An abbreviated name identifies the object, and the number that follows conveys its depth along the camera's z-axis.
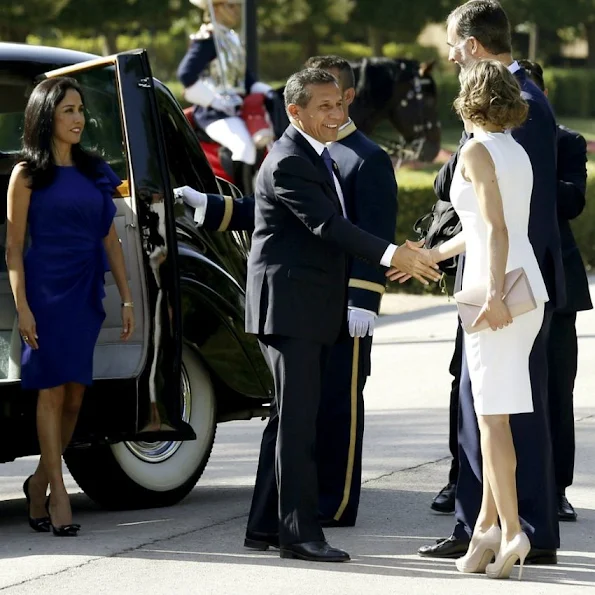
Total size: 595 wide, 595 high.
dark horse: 35.41
